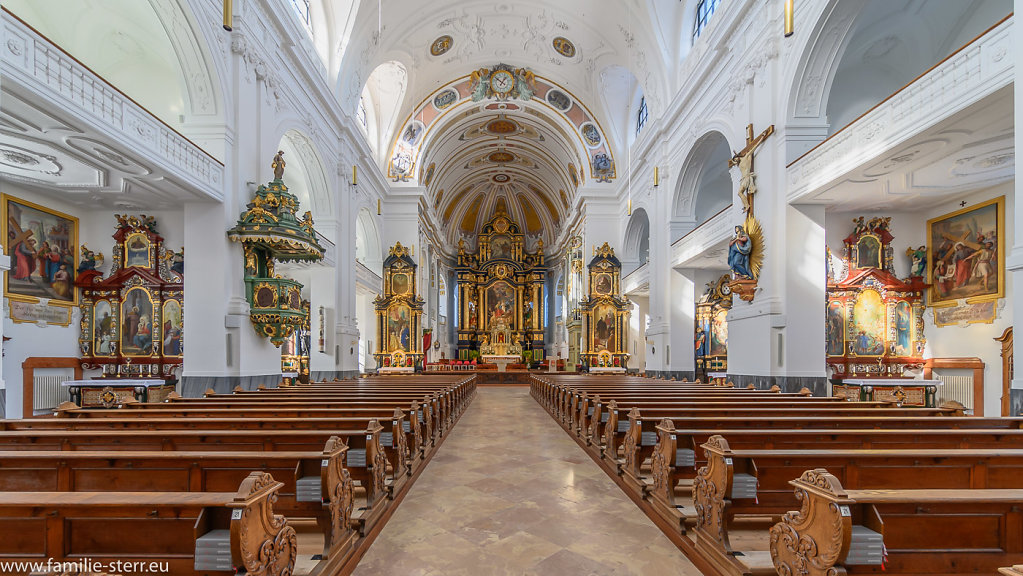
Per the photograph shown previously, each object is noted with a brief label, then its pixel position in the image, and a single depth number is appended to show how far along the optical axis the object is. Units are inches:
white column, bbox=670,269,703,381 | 521.3
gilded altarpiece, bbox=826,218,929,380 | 344.2
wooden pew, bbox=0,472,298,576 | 73.6
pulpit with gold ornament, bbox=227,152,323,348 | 315.6
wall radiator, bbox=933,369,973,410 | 329.4
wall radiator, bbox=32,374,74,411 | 312.1
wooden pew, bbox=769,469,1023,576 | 79.1
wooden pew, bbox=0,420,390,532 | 126.0
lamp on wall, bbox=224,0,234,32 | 291.1
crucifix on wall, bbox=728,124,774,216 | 350.9
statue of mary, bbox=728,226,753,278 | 349.1
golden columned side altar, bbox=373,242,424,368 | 749.9
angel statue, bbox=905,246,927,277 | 352.5
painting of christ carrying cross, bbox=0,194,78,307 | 302.4
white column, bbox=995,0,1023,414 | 167.8
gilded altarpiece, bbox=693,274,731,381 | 552.7
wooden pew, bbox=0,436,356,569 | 102.8
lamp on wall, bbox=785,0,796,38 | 275.0
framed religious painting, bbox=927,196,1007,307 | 312.5
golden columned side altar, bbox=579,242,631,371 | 752.3
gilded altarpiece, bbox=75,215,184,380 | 344.2
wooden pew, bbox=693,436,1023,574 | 105.9
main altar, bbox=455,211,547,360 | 1197.7
